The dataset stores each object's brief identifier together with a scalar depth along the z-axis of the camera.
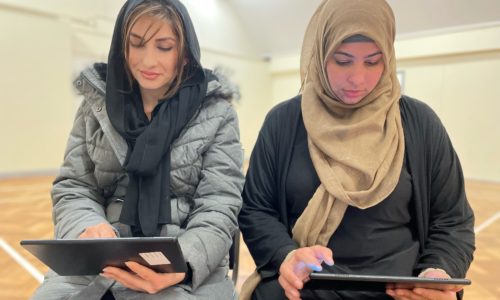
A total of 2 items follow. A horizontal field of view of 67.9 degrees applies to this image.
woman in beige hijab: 0.96
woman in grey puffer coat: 0.96
